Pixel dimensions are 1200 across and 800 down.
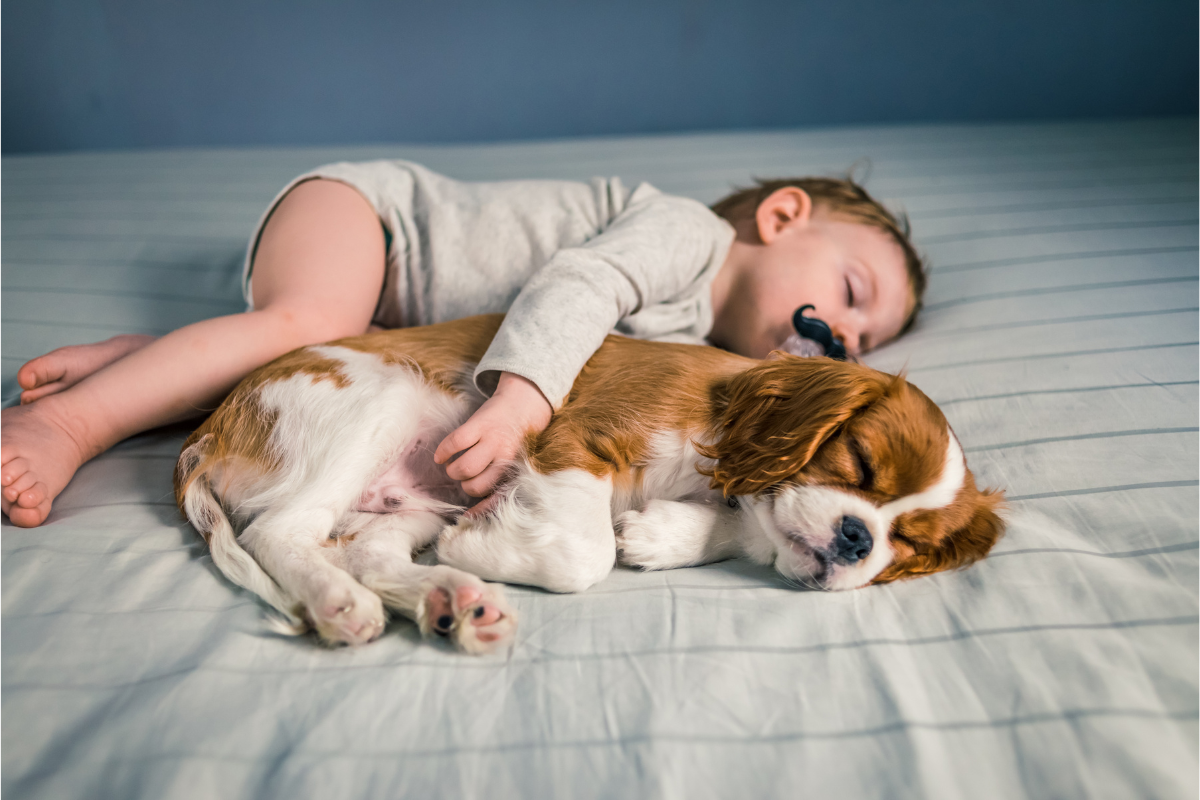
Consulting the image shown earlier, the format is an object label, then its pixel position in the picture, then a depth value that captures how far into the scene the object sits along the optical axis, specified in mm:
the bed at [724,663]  762
